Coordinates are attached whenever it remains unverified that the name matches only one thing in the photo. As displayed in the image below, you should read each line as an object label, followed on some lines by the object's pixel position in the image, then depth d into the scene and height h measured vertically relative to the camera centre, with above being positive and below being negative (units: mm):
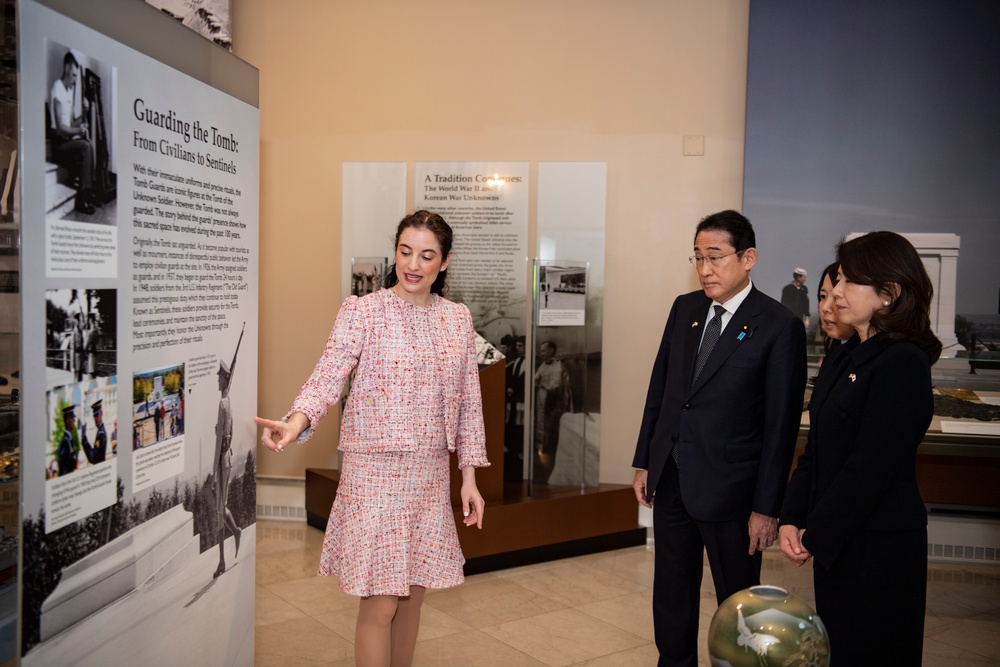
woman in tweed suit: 2834 -523
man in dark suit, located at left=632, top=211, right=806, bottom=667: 2914 -516
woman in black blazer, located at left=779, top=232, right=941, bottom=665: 2320 -493
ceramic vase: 1286 -529
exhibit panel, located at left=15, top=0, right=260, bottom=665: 1929 -170
